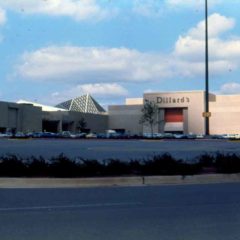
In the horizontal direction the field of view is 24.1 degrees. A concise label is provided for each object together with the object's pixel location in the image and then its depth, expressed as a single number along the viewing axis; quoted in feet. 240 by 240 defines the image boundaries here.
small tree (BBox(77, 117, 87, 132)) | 509.27
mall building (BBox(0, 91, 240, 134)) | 454.81
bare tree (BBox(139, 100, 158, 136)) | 436.93
